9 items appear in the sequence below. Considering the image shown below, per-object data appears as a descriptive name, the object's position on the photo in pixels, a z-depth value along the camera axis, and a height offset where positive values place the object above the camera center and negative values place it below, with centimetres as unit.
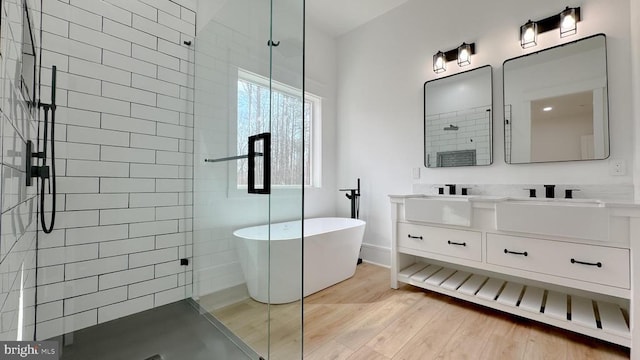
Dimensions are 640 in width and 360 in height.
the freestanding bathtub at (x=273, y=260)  136 -44
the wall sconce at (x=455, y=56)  247 +128
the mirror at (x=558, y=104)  189 +65
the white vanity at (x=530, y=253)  147 -48
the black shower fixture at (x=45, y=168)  113 +7
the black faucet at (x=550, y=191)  200 -5
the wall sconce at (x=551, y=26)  196 +127
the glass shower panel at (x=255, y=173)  132 +6
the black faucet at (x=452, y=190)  249 -6
